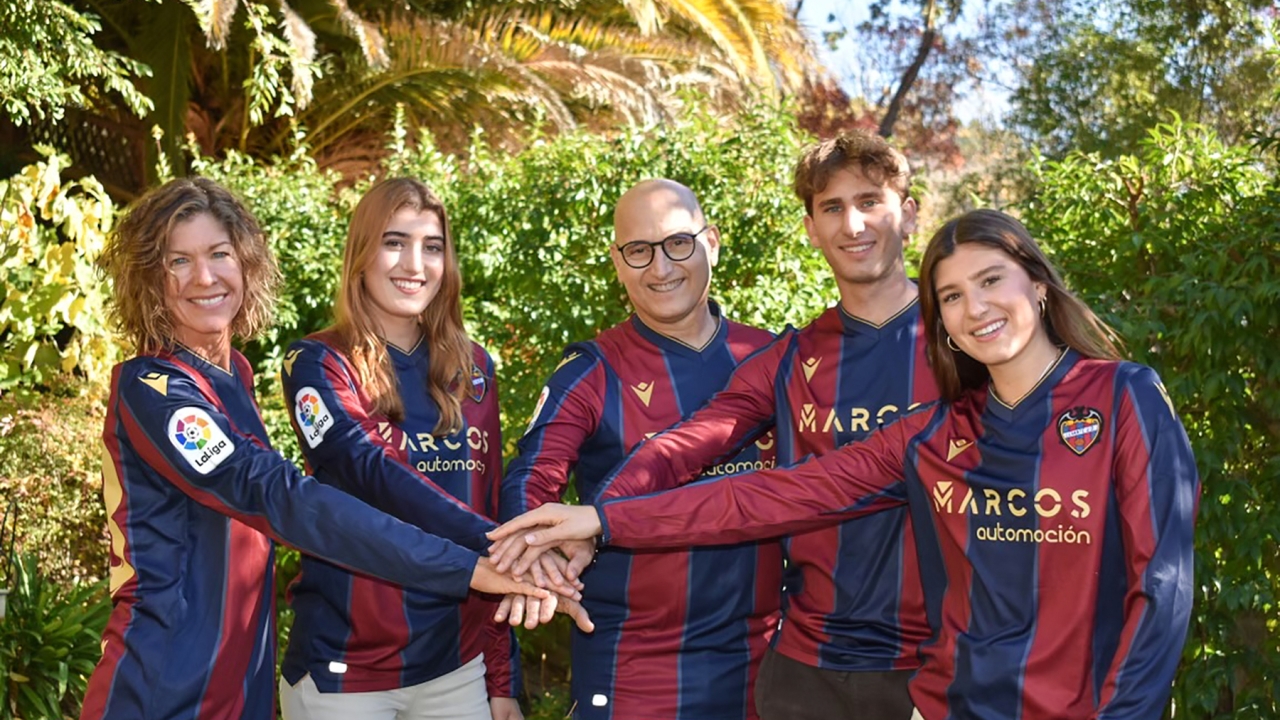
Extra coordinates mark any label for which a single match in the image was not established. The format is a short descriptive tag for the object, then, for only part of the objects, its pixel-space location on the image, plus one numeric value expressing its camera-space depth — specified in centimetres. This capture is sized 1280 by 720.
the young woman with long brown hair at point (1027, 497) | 271
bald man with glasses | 359
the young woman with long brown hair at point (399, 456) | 367
